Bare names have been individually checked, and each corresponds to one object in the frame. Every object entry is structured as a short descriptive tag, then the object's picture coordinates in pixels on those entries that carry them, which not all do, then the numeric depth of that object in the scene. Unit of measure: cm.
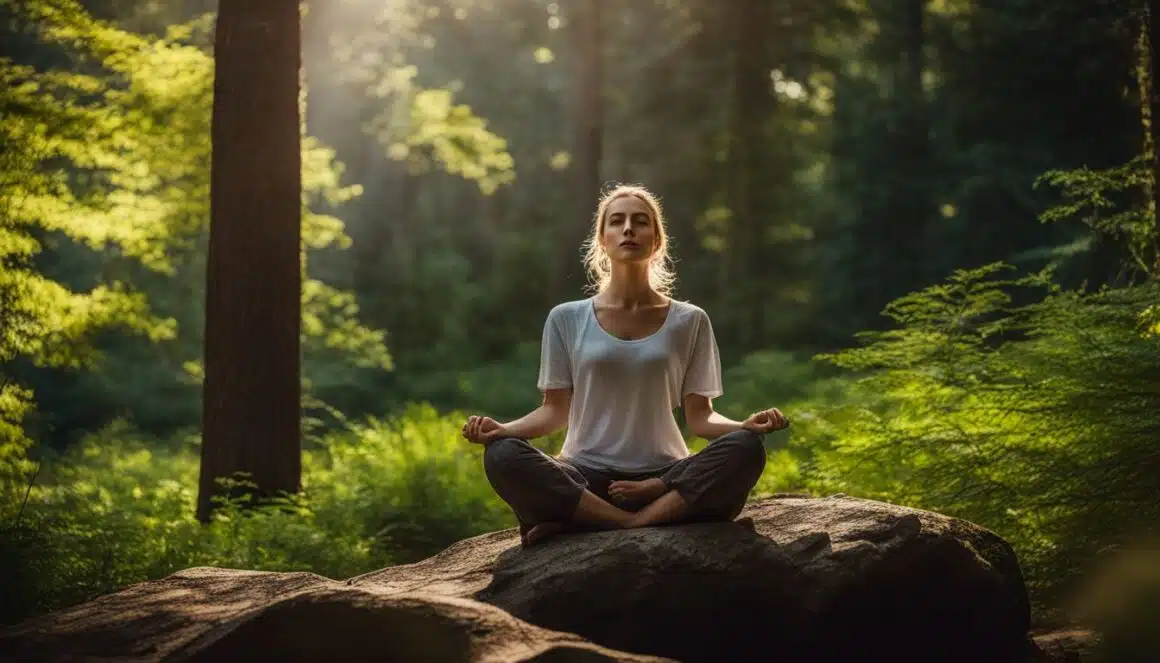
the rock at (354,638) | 386
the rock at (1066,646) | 541
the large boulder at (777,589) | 463
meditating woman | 488
